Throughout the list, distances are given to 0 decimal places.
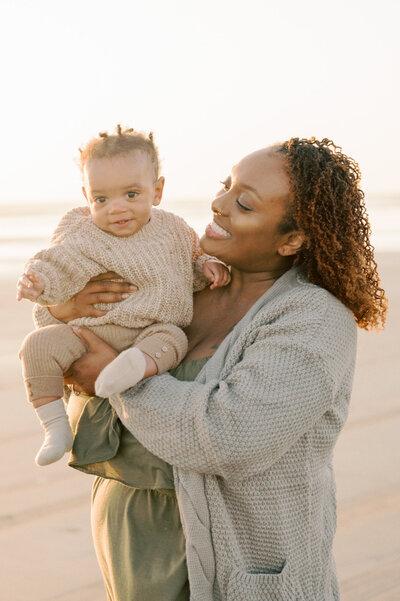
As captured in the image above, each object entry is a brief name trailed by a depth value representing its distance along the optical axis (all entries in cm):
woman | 221
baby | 258
